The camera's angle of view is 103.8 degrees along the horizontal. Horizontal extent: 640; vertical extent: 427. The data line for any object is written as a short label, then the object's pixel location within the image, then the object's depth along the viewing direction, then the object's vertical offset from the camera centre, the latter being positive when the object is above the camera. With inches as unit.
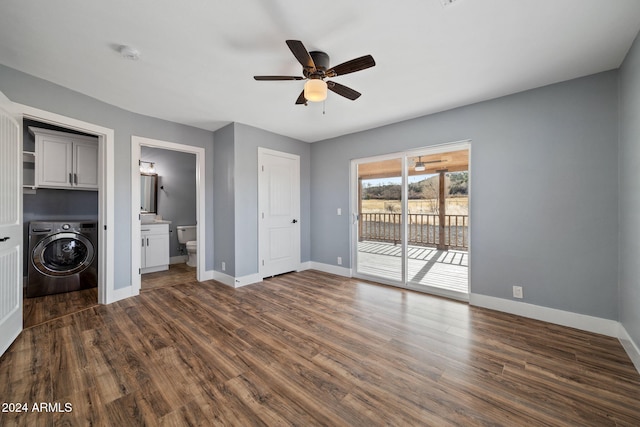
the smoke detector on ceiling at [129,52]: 80.0 +52.9
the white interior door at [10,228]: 79.1 -4.2
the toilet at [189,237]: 197.2 -19.8
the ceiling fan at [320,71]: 72.9 +44.1
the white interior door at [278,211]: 165.2 +1.5
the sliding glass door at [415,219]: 135.6 -3.9
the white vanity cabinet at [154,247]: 176.4 -24.0
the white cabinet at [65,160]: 129.3 +29.7
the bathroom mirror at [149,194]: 210.8 +17.0
